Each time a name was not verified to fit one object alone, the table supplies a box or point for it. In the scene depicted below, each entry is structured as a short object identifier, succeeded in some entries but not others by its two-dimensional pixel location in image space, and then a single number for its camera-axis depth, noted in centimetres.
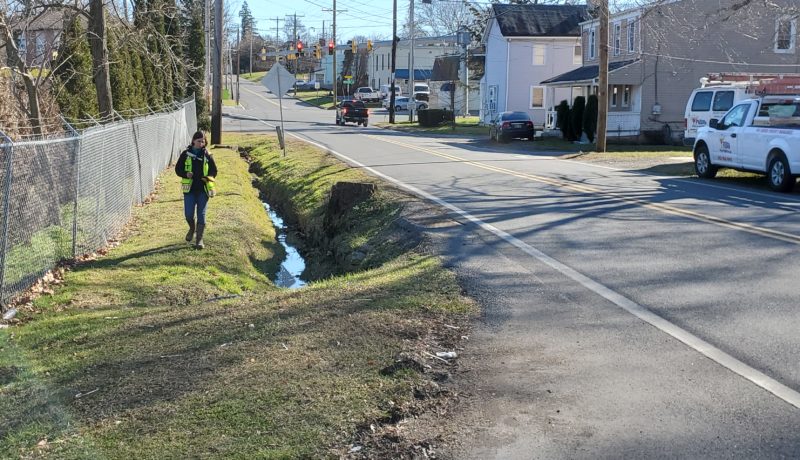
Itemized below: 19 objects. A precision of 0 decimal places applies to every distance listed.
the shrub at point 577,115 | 3725
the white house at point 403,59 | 10425
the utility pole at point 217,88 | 3325
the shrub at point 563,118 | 3854
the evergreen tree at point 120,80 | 2305
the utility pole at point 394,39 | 5803
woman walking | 1206
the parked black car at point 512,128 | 3888
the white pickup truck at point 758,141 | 1608
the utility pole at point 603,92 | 2768
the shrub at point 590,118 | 3559
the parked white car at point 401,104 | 8119
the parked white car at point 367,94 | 9244
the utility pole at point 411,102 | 6131
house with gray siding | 3672
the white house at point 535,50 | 5275
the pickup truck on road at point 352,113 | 5638
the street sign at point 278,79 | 2764
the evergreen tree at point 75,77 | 1914
